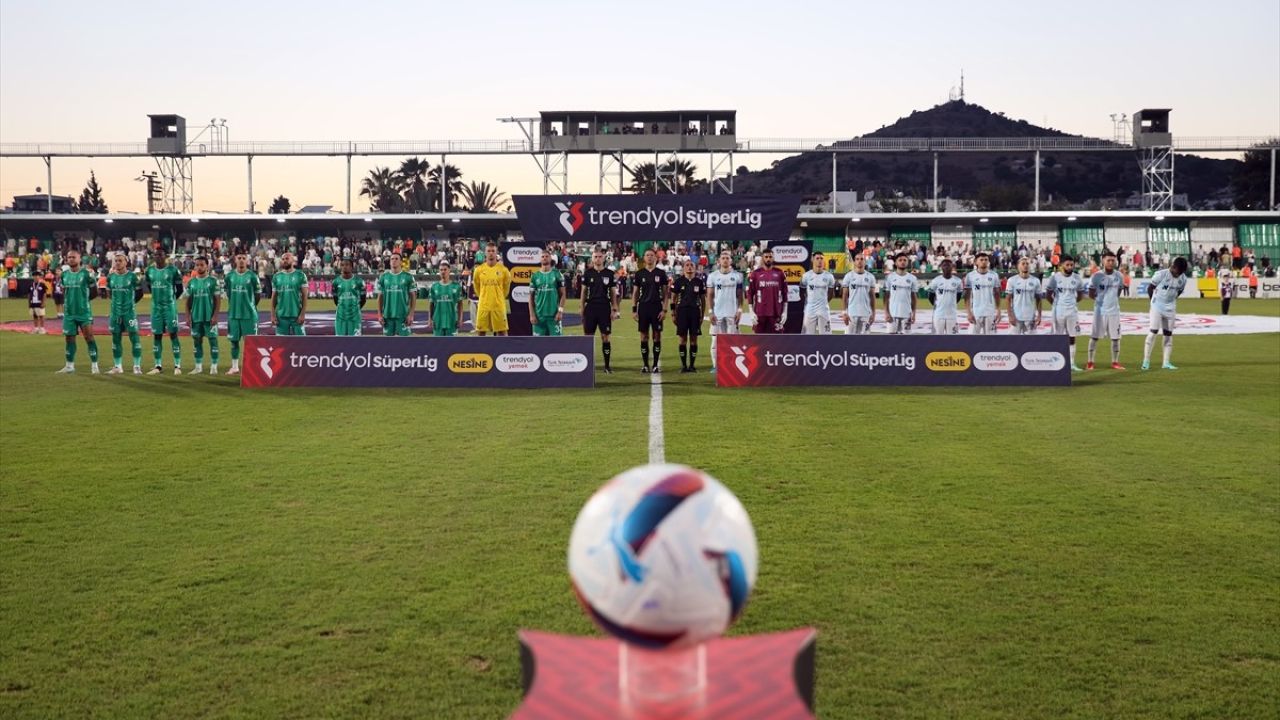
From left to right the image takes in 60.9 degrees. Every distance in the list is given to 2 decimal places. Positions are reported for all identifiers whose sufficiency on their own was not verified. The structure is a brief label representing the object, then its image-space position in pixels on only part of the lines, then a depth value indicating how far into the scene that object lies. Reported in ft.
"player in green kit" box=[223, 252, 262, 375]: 63.26
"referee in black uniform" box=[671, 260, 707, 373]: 62.03
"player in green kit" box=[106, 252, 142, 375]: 60.39
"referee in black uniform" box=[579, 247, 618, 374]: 61.21
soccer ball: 6.08
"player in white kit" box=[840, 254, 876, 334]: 65.98
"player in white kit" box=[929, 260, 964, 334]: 65.62
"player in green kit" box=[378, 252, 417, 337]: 64.49
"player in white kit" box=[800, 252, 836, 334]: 66.13
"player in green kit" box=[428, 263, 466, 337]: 66.69
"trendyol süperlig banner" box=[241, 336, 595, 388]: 54.85
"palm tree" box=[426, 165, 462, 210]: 351.25
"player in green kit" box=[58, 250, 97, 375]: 60.59
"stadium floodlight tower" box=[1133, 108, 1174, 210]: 216.68
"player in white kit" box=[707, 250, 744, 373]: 62.13
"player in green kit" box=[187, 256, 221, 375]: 62.18
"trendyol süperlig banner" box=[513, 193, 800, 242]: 62.18
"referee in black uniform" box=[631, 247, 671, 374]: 59.72
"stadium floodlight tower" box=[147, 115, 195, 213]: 212.84
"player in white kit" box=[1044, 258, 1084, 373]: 62.80
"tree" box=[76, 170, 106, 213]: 422.00
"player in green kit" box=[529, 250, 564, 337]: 67.21
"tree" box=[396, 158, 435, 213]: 352.69
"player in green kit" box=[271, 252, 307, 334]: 64.49
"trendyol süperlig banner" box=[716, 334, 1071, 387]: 55.06
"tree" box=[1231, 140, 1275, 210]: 334.03
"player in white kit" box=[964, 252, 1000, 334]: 64.28
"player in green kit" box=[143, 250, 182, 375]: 61.98
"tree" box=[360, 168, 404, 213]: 349.02
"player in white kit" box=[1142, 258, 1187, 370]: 61.77
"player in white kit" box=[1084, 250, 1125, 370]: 63.77
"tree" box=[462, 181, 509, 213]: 352.69
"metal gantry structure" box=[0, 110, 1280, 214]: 202.18
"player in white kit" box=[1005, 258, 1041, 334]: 64.03
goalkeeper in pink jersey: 63.26
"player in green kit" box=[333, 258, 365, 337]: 64.34
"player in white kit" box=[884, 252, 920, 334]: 68.13
